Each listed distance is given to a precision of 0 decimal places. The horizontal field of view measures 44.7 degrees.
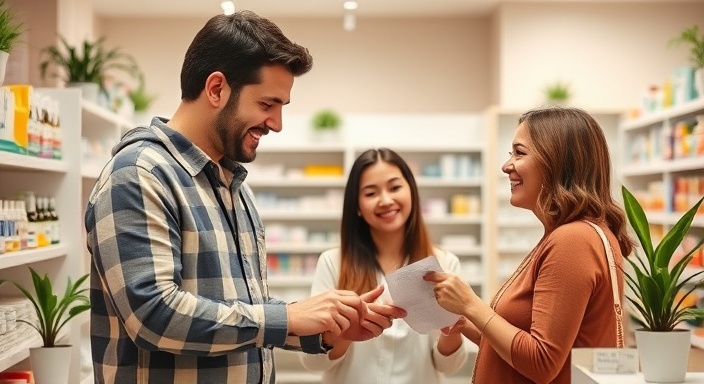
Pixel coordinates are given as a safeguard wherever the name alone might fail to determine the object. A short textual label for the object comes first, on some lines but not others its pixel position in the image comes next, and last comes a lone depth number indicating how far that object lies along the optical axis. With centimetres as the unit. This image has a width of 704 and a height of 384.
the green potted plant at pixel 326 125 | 791
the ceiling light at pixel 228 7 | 668
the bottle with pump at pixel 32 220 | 345
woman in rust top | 214
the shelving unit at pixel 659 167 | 580
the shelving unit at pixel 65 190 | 385
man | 174
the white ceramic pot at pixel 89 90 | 518
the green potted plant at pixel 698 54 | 553
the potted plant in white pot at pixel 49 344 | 309
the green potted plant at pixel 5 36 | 316
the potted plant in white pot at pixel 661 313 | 209
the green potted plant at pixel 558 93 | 794
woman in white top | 307
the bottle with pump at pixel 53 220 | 378
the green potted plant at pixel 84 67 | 528
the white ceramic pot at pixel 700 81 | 557
